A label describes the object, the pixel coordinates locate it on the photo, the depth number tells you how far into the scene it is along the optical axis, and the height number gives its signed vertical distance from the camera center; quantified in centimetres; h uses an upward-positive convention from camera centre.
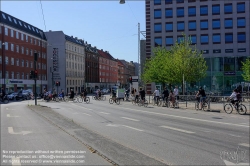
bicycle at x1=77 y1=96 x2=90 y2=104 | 3684 -199
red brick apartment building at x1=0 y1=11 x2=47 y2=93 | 5909 +666
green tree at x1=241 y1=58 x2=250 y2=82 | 3781 +168
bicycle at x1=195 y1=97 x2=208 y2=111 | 2259 -167
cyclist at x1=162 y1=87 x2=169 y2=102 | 2706 -104
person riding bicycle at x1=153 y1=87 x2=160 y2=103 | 2891 -115
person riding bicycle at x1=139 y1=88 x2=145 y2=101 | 2827 -103
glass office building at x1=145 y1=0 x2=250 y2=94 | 5850 +1165
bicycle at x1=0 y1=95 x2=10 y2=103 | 4383 -228
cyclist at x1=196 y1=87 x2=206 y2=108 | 2266 -93
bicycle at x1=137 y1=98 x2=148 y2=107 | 2822 -186
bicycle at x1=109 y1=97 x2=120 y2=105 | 3261 -184
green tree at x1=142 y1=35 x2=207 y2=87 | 3643 +207
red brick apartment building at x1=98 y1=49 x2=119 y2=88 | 11831 +557
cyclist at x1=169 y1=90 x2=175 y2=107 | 2597 -123
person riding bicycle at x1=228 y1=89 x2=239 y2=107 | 1962 -101
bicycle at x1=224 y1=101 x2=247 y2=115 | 1939 -164
